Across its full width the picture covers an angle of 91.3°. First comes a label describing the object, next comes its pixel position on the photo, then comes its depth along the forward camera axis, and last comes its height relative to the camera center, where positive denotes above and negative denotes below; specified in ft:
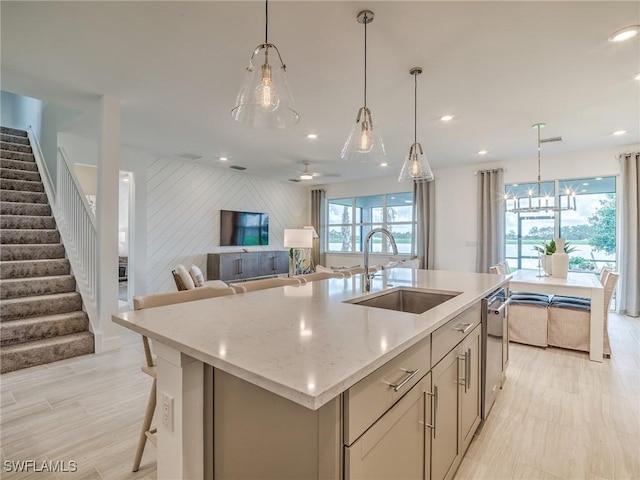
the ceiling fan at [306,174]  19.56 +4.95
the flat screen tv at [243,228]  22.70 +0.80
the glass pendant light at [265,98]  5.37 +2.54
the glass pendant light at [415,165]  9.34 +2.24
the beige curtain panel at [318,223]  29.43 +1.53
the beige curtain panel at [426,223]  23.06 +1.23
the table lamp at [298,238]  16.52 +0.05
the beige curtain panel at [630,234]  16.39 +0.35
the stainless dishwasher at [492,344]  6.68 -2.42
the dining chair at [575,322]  11.04 -3.01
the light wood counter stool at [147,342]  5.24 -1.77
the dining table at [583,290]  10.61 -1.78
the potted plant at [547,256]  13.78 -0.71
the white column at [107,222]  11.35 +0.60
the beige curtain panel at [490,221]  20.11 +1.25
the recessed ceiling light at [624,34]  7.30 +4.95
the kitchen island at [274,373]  2.68 -1.22
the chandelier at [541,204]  12.85 +1.61
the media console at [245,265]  20.98 -1.86
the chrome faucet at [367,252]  6.75 -0.29
